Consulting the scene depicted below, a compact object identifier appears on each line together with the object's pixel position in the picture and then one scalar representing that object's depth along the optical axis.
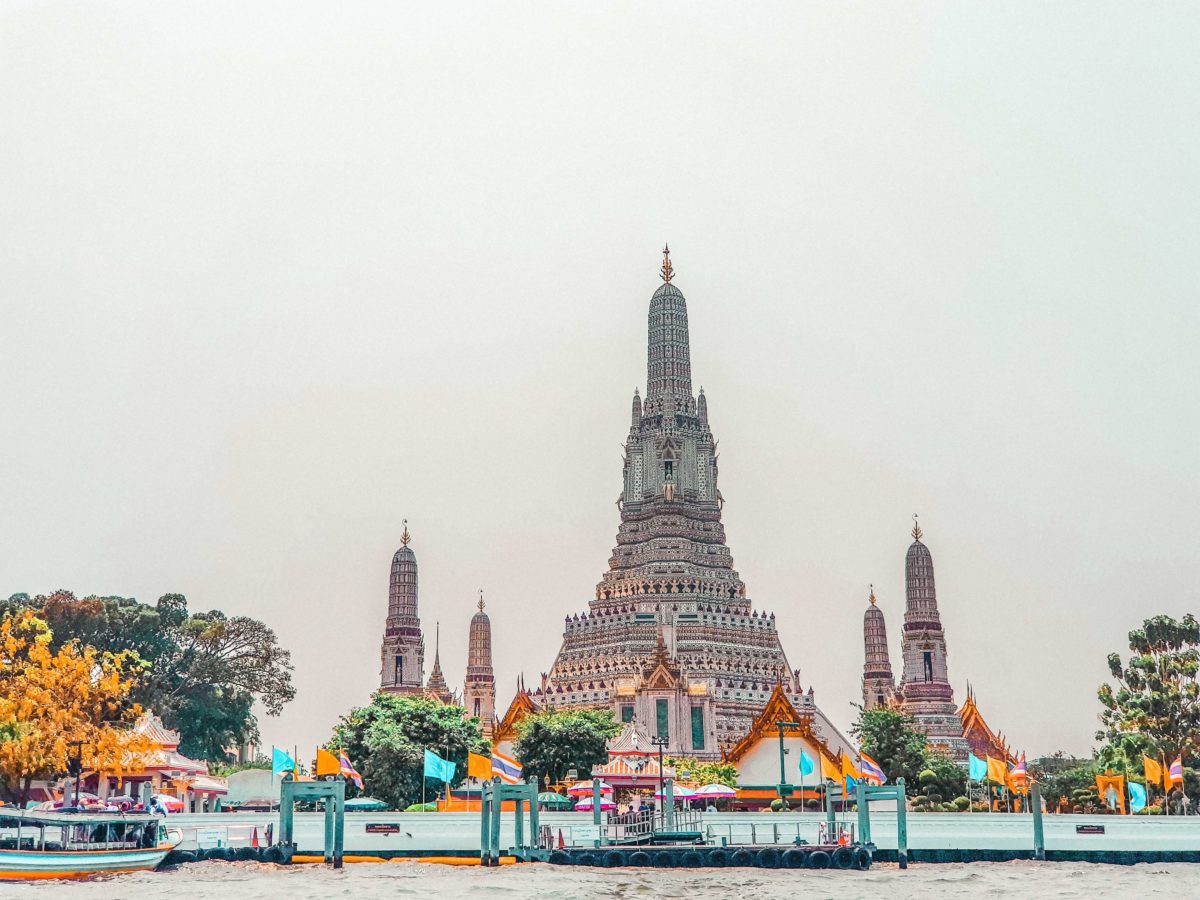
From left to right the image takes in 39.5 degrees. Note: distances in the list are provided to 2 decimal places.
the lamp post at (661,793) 58.06
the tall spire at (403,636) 103.81
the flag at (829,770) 72.61
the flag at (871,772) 62.21
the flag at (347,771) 58.75
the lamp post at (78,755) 58.45
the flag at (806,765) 63.05
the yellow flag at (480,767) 51.90
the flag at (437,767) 55.72
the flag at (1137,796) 59.28
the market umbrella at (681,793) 60.48
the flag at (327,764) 53.16
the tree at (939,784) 80.50
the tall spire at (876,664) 107.56
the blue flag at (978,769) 60.88
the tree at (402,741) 74.12
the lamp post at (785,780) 63.11
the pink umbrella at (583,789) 67.25
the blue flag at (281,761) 58.38
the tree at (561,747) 81.19
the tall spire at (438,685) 114.31
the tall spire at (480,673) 114.25
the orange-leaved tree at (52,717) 58.53
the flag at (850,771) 59.22
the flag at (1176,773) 59.28
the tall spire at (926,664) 101.31
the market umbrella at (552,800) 68.94
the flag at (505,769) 52.76
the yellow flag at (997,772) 61.38
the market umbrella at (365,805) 64.19
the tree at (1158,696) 71.06
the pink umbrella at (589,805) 59.70
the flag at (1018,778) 62.69
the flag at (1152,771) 62.09
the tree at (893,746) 83.56
